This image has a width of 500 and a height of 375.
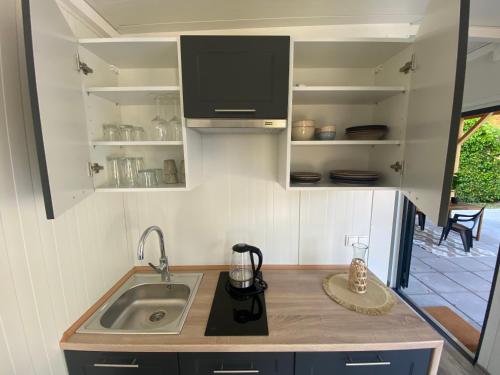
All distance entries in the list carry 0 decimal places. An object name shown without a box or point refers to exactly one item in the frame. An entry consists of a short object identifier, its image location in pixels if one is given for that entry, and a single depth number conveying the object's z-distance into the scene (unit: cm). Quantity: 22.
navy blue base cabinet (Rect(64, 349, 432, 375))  97
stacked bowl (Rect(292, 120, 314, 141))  116
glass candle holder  126
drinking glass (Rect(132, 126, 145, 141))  124
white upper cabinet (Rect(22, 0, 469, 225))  74
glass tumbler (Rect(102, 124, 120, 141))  115
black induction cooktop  101
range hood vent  100
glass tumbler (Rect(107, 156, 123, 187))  120
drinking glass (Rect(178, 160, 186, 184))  130
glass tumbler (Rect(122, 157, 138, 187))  123
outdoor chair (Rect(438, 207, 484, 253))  355
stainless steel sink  121
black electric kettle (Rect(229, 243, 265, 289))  130
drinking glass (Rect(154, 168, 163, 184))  129
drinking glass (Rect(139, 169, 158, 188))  123
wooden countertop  95
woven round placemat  113
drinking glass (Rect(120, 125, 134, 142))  120
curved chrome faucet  131
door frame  155
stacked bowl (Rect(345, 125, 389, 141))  117
